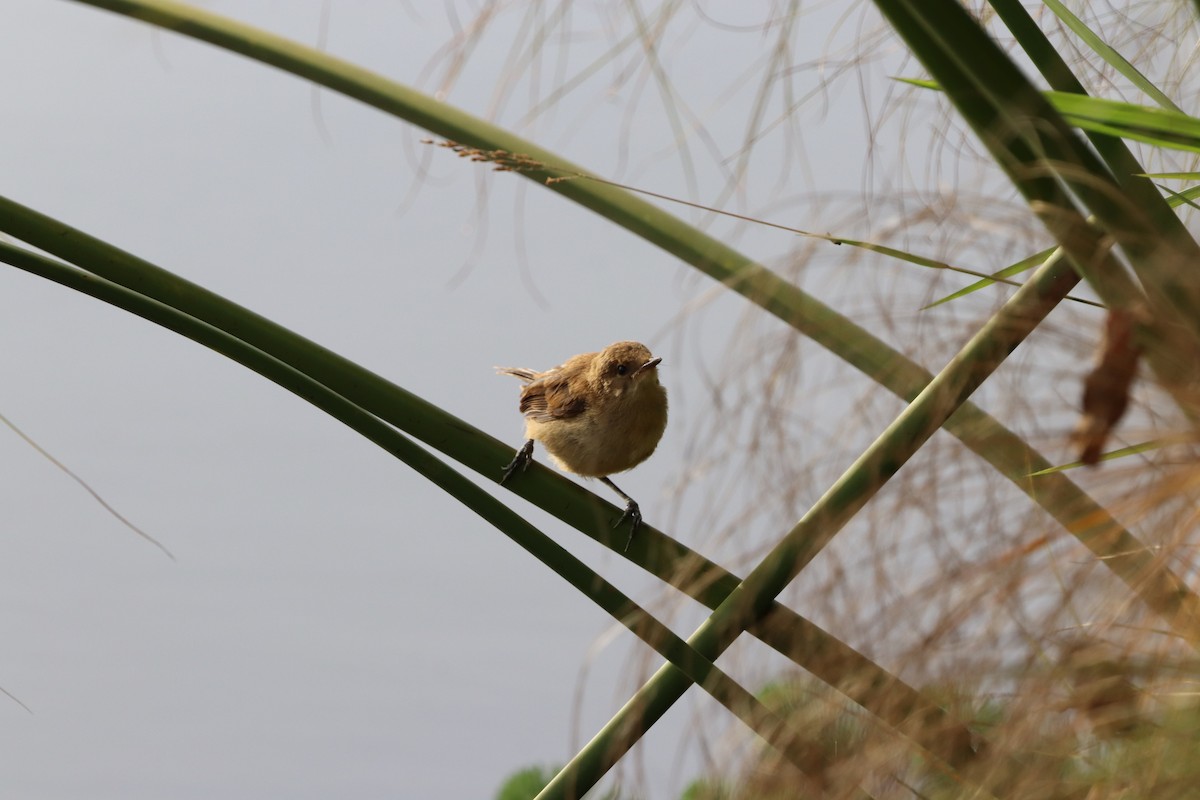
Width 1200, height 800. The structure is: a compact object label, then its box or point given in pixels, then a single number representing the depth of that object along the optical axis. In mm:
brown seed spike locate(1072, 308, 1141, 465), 8201
